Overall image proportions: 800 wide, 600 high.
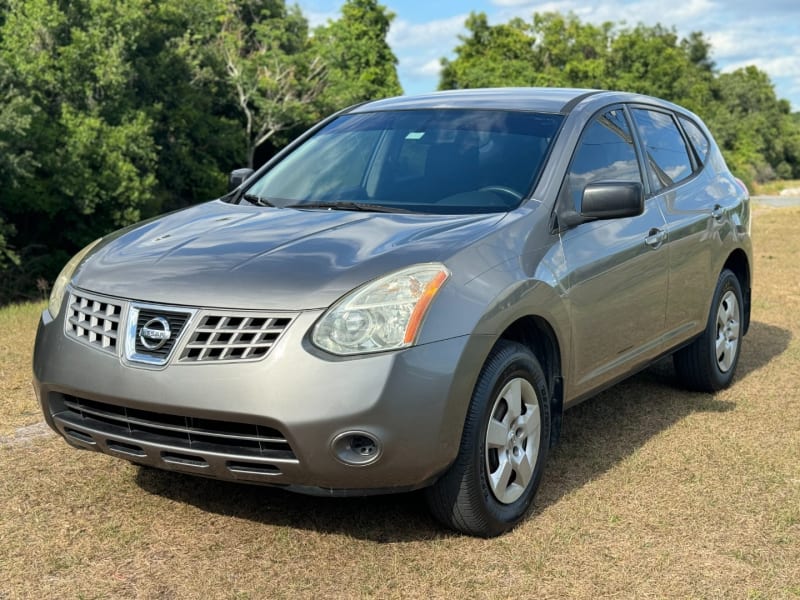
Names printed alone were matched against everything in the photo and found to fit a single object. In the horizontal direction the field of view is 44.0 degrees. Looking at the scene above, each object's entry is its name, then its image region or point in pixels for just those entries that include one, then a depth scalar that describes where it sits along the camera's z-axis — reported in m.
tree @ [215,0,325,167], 45.38
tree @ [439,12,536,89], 70.88
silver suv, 3.38
